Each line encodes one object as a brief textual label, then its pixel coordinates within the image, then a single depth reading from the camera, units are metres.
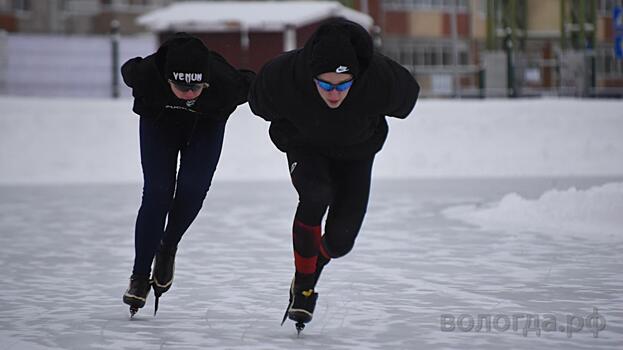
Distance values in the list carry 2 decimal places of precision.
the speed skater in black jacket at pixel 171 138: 13.88
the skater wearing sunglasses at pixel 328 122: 12.40
